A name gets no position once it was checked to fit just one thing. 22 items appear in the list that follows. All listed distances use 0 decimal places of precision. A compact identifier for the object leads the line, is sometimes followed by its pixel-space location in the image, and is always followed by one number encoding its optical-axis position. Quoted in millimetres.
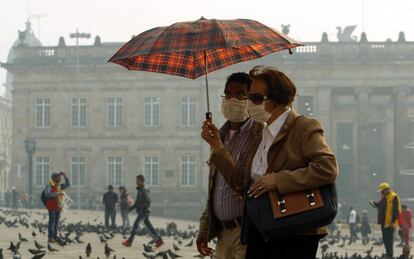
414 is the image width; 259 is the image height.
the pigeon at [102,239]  20616
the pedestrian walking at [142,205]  18203
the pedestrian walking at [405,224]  23172
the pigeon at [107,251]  15664
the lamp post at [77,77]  58312
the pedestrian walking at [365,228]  31750
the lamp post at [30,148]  50350
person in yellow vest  16297
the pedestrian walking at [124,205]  29295
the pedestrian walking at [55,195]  17406
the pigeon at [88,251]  15810
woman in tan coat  5133
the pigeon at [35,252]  14502
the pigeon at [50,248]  16622
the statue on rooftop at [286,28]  67312
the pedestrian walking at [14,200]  54281
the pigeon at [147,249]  15688
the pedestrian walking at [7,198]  60822
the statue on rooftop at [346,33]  80062
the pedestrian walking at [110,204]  28531
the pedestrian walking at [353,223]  33375
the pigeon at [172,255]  14531
